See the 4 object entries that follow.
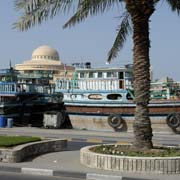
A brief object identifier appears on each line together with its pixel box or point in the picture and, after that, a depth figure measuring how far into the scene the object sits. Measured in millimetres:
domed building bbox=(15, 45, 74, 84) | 49300
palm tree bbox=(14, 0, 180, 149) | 12805
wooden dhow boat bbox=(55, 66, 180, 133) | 33031
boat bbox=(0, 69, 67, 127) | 39719
